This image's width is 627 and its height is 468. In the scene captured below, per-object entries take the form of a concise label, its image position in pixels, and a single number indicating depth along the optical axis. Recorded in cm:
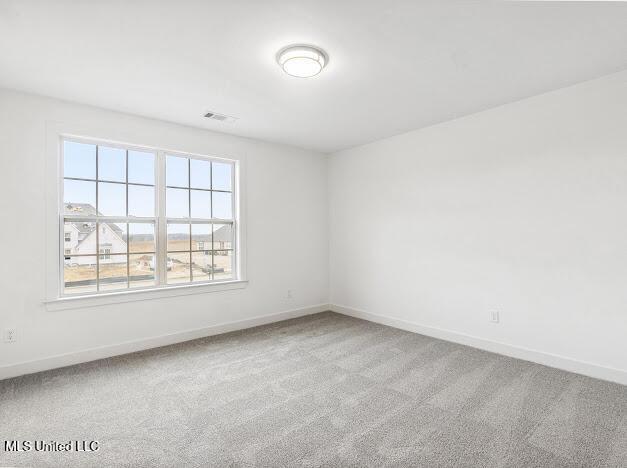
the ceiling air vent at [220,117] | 362
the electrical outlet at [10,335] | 293
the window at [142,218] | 337
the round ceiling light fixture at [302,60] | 235
